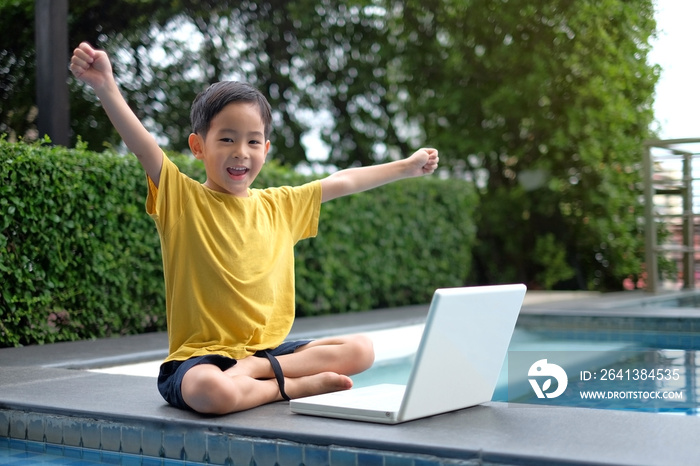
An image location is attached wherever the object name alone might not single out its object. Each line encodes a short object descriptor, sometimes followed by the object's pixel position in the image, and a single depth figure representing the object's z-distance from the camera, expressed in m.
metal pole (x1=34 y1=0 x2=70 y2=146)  5.64
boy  2.66
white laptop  2.31
